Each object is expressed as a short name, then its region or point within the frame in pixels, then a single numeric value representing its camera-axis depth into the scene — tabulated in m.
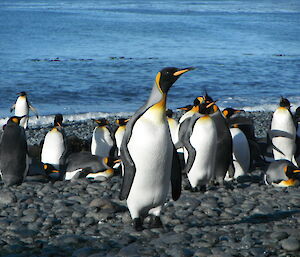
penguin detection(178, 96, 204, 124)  13.87
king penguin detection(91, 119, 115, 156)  16.47
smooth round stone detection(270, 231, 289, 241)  8.45
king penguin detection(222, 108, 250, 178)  14.38
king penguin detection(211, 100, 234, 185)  13.02
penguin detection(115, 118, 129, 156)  16.20
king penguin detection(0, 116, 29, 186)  13.31
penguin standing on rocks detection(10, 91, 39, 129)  25.67
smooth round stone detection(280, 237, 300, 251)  8.00
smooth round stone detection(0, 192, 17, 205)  11.11
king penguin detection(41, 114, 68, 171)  15.84
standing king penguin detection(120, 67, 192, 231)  8.95
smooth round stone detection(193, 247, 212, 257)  7.86
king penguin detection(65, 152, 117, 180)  13.97
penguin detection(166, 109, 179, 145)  15.30
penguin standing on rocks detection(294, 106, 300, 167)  16.35
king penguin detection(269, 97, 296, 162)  16.12
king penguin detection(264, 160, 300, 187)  12.91
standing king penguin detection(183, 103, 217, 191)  12.12
